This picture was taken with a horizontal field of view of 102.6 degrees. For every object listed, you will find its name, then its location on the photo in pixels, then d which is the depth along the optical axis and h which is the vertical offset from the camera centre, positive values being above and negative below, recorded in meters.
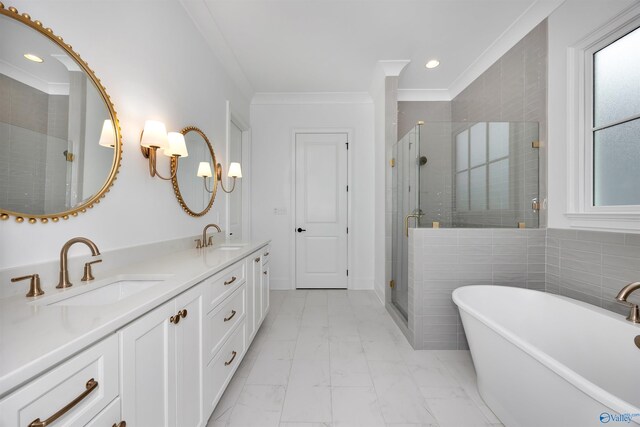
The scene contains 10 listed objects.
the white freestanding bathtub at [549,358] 0.93 -0.68
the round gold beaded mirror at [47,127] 0.92 +0.36
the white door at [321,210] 3.72 +0.10
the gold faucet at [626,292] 1.23 -0.35
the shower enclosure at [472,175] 2.19 +0.38
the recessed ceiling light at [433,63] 2.87 +1.76
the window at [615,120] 1.55 +0.64
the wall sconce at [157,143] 1.48 +0.44
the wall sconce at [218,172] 2.29 +0.44
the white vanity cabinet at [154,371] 0.56 -0.48
